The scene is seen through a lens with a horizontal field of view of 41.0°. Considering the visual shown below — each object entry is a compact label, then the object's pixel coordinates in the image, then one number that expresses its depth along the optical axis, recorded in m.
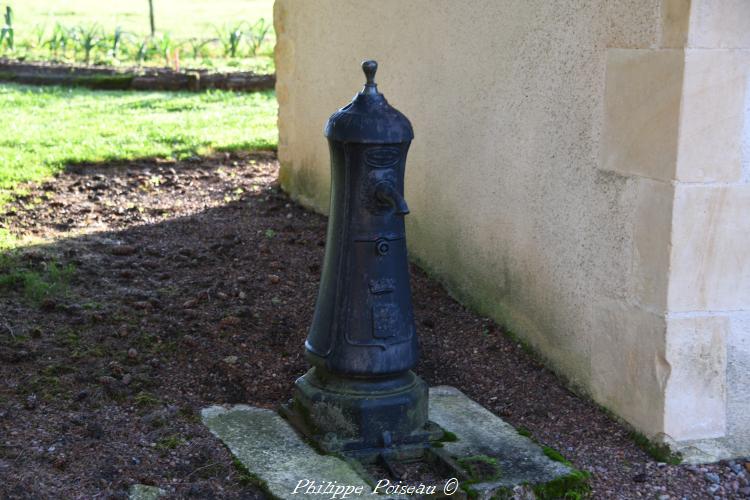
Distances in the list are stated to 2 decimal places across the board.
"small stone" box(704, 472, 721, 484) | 3.69
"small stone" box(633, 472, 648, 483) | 3.67
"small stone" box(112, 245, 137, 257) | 5.92
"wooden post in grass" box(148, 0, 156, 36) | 15.03
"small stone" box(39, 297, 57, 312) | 4.95
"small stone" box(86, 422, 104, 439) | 3.78
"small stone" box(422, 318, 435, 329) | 5.01
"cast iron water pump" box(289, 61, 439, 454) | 3.70
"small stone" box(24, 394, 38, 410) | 4.00
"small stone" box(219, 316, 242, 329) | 4.91
